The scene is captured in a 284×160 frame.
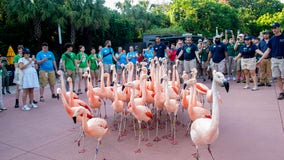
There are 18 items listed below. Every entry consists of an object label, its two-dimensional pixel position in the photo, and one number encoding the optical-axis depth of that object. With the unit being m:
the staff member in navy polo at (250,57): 7.54
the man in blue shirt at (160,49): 8.57
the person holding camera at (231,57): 9.76
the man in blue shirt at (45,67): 7.04
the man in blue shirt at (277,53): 6.02
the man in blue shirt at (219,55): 8.51
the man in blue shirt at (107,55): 8.97
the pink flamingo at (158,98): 4.42
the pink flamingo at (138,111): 4.01
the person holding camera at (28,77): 6.24
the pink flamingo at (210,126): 2.88
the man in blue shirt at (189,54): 8.19
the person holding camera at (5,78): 8.79
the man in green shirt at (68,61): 7.65
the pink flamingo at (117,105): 4.39
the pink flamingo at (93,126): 3.37
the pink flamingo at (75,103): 4.69
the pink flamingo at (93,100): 4.94
